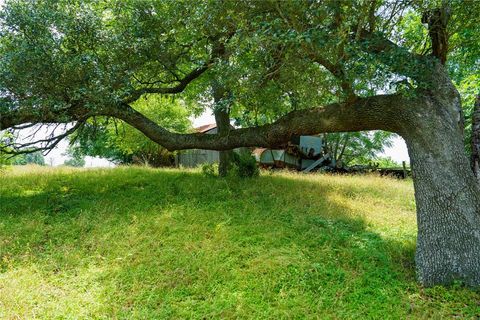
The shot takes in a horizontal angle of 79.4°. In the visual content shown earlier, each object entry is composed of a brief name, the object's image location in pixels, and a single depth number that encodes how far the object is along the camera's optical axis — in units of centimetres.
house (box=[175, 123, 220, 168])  1953
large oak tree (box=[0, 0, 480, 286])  416
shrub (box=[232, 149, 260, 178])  938
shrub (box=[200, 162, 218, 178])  965
